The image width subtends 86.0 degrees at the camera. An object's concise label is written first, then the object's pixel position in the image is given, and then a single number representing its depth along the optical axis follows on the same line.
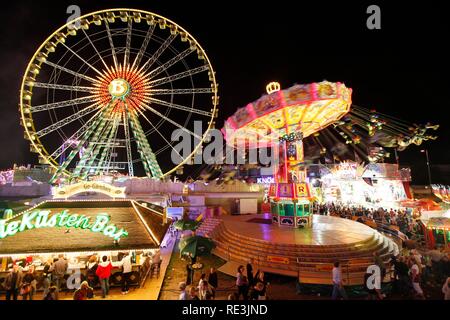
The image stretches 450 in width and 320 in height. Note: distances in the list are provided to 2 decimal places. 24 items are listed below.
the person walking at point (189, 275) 7.71
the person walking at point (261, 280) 5.95
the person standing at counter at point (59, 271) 7.03
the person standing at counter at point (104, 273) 6.98
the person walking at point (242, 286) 6.34
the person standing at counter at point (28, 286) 6.41
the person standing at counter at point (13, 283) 6.42
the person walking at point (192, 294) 5.52
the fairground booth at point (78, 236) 7.41
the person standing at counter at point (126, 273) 7.27
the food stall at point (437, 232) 10.43
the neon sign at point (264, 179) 39.25
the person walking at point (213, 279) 6.64
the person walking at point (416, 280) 6.47
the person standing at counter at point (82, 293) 5.70
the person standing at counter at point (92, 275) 7.22
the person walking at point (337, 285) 6.35
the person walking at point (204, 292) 5.93
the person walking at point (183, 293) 5.40
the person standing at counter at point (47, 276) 6.43
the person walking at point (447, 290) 5.76
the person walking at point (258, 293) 5.93
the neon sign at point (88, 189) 9.77
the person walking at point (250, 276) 6.86
